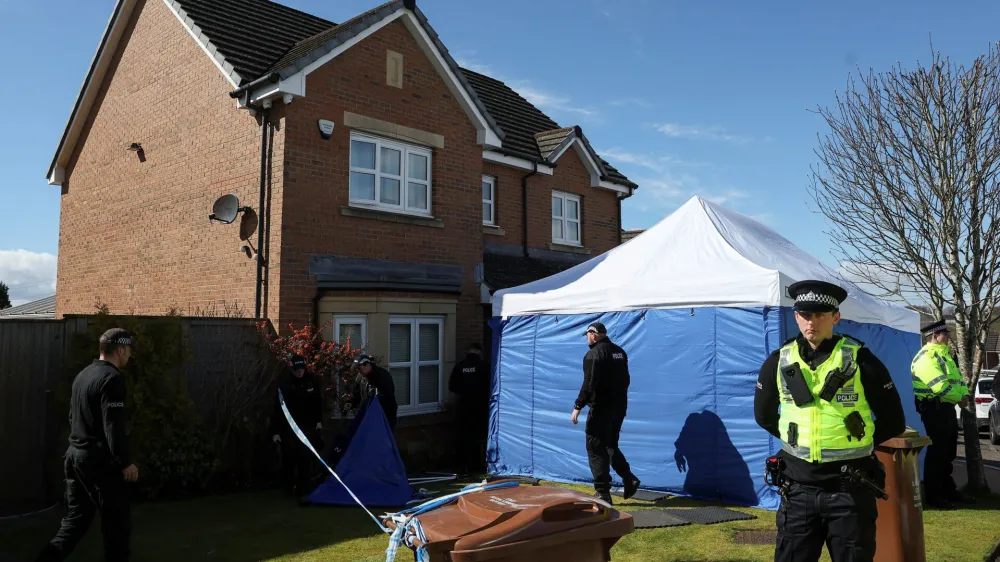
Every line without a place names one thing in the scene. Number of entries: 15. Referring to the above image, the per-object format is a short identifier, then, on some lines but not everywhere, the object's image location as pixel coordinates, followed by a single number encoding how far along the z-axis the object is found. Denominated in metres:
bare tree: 9.68
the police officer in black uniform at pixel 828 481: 3.87
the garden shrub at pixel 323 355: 9.27
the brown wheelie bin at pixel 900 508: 5.53
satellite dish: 10.25
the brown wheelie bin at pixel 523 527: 3.52
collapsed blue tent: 8.16
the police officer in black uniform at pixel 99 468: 5.25
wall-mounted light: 12.37
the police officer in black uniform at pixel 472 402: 10.55
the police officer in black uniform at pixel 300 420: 8.59
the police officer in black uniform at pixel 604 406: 7.88
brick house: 10.02
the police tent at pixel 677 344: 7.97
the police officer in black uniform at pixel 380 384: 8.74
